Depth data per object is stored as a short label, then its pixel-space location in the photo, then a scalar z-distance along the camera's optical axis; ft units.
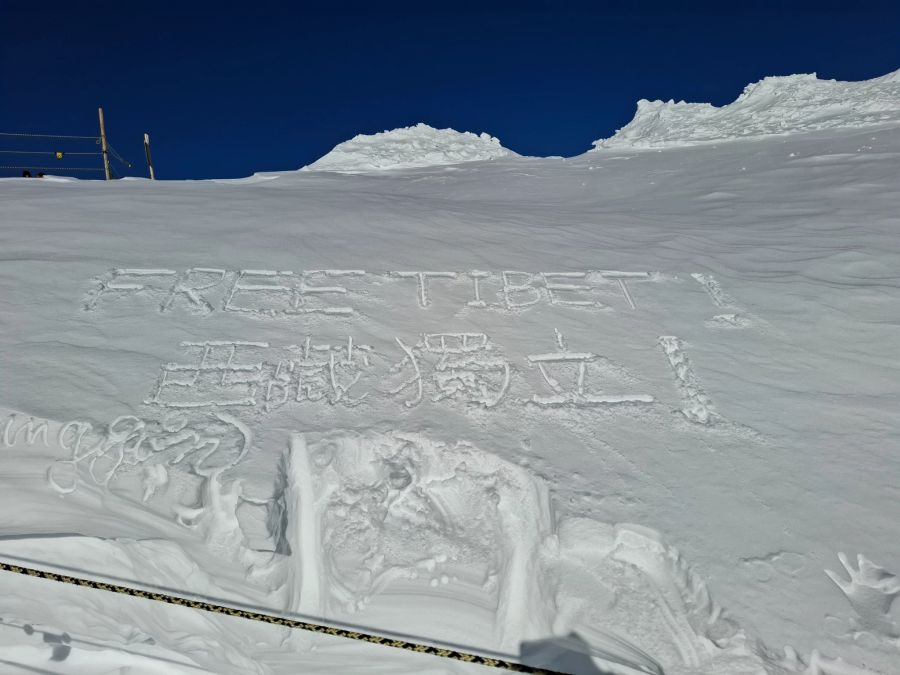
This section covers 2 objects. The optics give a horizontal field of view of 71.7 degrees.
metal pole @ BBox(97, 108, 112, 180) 46.19
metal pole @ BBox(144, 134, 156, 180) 57.98
